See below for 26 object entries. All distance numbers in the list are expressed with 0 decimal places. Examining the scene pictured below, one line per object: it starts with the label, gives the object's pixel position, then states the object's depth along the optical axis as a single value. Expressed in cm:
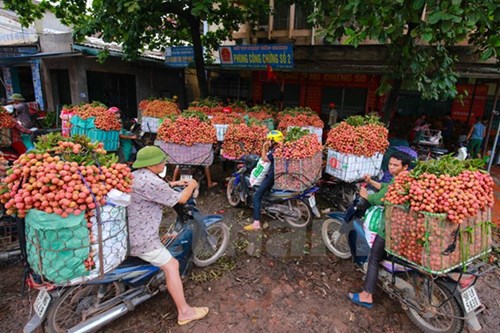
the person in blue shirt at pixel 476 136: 914
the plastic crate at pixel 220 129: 701
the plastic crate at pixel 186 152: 584
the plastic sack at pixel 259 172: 499
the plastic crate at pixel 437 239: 243
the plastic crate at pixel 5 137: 622
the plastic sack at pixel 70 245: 209
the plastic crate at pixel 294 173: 461
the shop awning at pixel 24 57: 1078
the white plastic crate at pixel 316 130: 755
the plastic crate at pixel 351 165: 506
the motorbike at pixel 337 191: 561
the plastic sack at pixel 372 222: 326
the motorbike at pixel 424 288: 270
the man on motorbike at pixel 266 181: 490
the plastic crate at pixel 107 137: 674
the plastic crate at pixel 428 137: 854
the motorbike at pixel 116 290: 259
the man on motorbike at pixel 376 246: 310
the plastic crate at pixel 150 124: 836
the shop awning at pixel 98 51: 1102
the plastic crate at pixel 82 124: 676
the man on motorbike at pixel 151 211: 273
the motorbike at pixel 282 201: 494
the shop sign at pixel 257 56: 990
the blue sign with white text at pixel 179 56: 1225
